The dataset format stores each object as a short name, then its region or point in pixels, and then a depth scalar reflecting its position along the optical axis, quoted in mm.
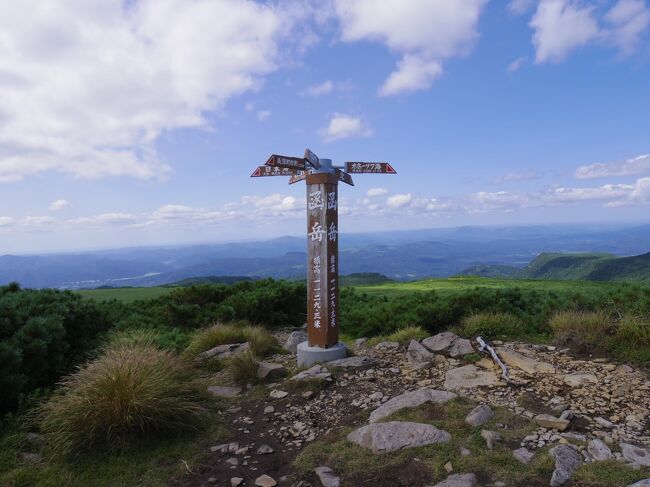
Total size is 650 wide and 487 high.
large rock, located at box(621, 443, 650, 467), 3563
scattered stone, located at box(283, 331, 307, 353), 9277
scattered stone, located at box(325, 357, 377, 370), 7020
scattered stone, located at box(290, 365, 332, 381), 6596
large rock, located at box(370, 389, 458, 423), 5157
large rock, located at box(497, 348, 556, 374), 6122
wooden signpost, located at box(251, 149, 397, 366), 7496
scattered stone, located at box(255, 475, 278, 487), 4090
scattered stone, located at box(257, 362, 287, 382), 7035
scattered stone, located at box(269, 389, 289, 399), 6278
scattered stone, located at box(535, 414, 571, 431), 4289
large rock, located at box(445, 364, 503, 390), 5840
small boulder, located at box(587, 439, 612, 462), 3666
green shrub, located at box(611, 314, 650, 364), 6311
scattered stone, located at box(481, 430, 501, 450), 4059
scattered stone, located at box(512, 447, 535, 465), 3730
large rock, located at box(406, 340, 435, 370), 6950
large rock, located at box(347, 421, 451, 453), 4305
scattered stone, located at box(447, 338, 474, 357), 7133
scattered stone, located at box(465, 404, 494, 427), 4578
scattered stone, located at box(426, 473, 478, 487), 3457
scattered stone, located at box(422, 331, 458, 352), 7390
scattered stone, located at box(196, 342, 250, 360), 8280
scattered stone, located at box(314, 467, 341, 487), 3854
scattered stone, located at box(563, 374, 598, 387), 5542
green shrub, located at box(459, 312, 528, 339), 8039
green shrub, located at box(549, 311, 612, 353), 6812
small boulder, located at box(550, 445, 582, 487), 3371
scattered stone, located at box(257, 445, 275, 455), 4781
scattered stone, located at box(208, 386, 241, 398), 6652
